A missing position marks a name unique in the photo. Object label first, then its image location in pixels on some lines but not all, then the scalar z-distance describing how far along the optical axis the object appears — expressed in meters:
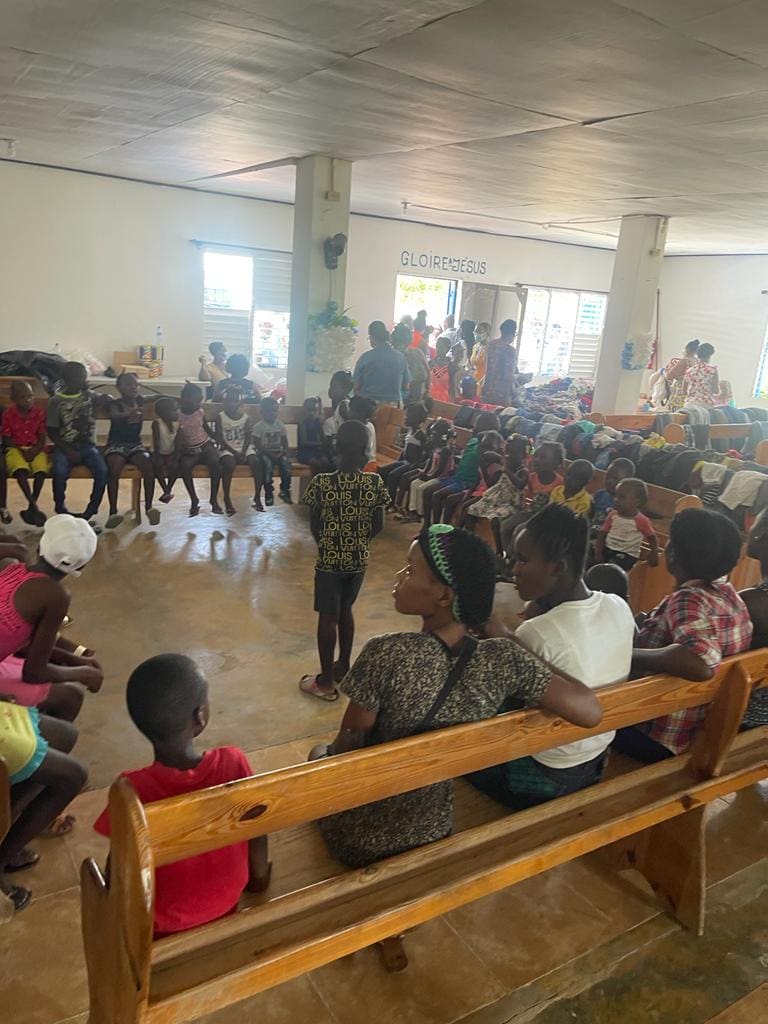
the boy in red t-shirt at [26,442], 5.60
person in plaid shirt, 2.41
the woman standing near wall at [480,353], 10.42
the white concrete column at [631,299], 9.45
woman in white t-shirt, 2.13
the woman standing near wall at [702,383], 10.23
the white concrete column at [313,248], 7.16
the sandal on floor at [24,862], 2.40
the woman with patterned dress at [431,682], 1.84
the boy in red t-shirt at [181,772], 1.74
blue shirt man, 7.41
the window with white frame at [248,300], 10.80
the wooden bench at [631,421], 8.15
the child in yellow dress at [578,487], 4.93
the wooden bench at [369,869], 1.50
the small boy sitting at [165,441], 6.07
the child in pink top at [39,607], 2.38
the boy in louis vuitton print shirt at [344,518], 3.45
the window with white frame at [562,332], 14.64
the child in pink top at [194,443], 6.18
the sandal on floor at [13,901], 2.22
